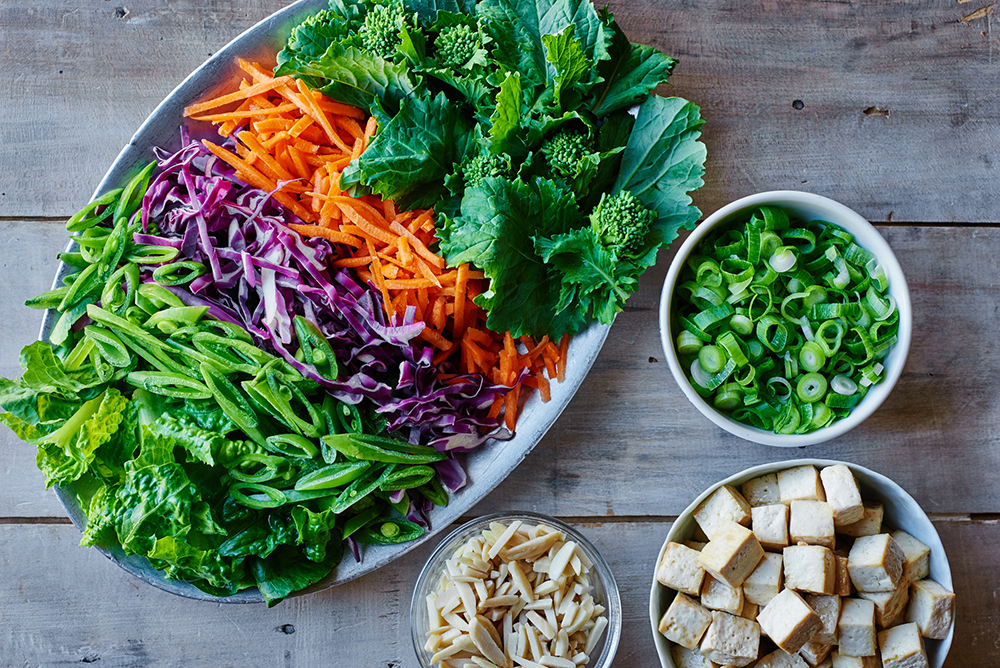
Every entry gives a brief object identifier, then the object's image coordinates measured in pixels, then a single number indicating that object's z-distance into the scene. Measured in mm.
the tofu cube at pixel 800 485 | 697
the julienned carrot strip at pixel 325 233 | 697
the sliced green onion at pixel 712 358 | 701
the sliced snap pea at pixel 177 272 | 692
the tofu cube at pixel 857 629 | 683
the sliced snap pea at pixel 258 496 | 691
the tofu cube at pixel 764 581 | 690
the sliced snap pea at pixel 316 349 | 691
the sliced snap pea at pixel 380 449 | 687
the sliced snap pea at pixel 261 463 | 690
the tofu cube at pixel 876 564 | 681
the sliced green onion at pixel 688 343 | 706
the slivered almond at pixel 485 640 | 687
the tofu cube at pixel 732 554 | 677
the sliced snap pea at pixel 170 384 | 686
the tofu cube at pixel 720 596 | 687
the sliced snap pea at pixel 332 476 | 690
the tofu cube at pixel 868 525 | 704
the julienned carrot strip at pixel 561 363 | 709
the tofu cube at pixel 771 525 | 693
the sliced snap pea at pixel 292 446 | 687
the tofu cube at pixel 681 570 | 689
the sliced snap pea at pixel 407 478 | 695
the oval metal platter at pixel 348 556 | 706
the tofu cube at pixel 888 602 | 687
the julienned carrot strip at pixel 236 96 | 706
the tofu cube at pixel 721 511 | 695
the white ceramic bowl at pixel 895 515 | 698
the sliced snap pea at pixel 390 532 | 708
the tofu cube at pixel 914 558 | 697
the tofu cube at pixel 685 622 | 691
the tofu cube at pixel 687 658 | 696
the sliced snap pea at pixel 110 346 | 693
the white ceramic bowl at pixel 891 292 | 696
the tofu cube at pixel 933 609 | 689
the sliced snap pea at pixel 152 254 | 695
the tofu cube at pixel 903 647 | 683
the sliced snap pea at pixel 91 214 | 706
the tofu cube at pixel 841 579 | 689
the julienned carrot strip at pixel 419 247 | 693
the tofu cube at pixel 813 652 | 688
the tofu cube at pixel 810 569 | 677
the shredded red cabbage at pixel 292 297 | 692
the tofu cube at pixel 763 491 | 710
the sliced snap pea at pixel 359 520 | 705
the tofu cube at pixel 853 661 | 687
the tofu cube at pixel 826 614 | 686
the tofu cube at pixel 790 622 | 671
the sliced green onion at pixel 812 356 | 698
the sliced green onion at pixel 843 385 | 701
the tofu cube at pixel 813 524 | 687
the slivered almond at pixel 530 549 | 698
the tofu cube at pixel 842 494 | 688
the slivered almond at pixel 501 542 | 698
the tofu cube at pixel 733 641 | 688
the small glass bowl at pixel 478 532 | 705
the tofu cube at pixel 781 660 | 692
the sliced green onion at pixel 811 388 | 701
